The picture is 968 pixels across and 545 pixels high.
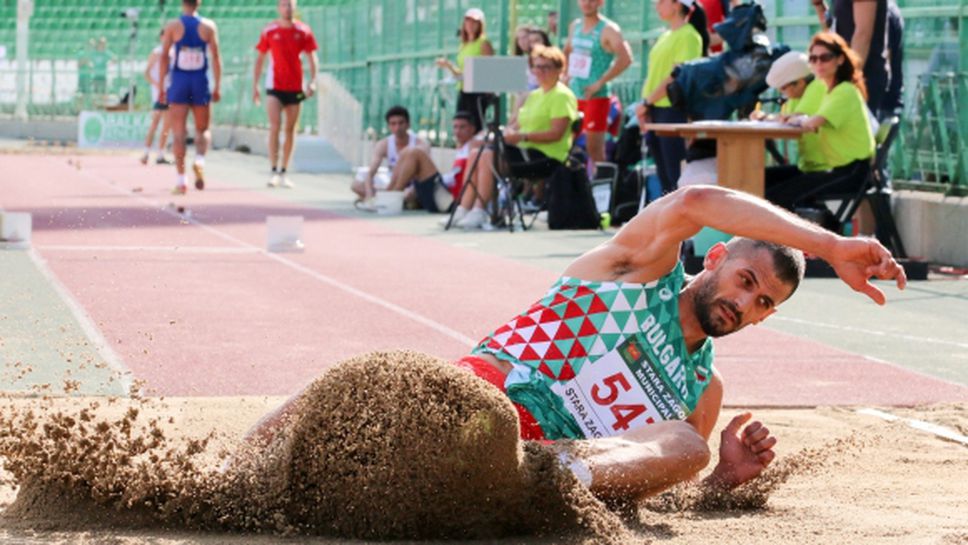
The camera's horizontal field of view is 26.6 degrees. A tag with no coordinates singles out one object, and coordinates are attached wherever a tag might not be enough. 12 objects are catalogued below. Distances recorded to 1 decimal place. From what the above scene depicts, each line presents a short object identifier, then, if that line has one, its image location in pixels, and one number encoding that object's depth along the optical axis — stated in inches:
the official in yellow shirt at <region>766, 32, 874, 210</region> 549.0
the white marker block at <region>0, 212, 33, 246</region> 585.6
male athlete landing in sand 214.7
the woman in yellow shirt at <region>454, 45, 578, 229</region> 701.9
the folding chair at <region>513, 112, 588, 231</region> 711.7
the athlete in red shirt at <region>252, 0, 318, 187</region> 971.9
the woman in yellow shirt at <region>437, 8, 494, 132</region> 843.4
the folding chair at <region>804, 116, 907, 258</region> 565.9
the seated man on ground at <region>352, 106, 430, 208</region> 850.1
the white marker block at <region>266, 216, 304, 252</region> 608.4
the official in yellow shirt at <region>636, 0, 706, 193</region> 632.4
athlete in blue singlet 864.9
